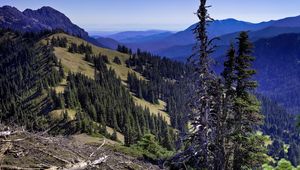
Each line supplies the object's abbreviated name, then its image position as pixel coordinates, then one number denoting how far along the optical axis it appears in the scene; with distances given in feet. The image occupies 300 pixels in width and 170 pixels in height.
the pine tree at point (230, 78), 72.28
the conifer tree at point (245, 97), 72.39
